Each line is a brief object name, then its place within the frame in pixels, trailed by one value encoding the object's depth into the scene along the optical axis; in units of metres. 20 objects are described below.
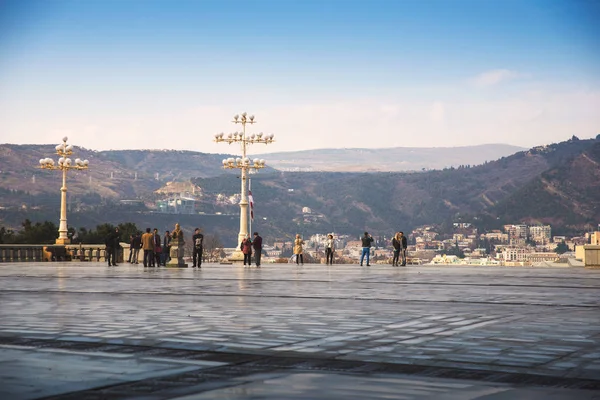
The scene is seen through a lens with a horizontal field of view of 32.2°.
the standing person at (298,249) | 47.25
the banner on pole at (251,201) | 48.37
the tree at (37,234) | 70.25
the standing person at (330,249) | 47.47
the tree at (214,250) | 97.72
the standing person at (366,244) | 44.06
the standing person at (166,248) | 43.47
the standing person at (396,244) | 43.23
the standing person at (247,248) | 43.23
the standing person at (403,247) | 43.22
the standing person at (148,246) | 41.03
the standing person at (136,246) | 45.91
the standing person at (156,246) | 41.52
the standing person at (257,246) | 41.01
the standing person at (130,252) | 47.92
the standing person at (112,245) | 43.10
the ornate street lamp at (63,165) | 53.72
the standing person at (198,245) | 40.16
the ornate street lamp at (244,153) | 51.88
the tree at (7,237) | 68.90
